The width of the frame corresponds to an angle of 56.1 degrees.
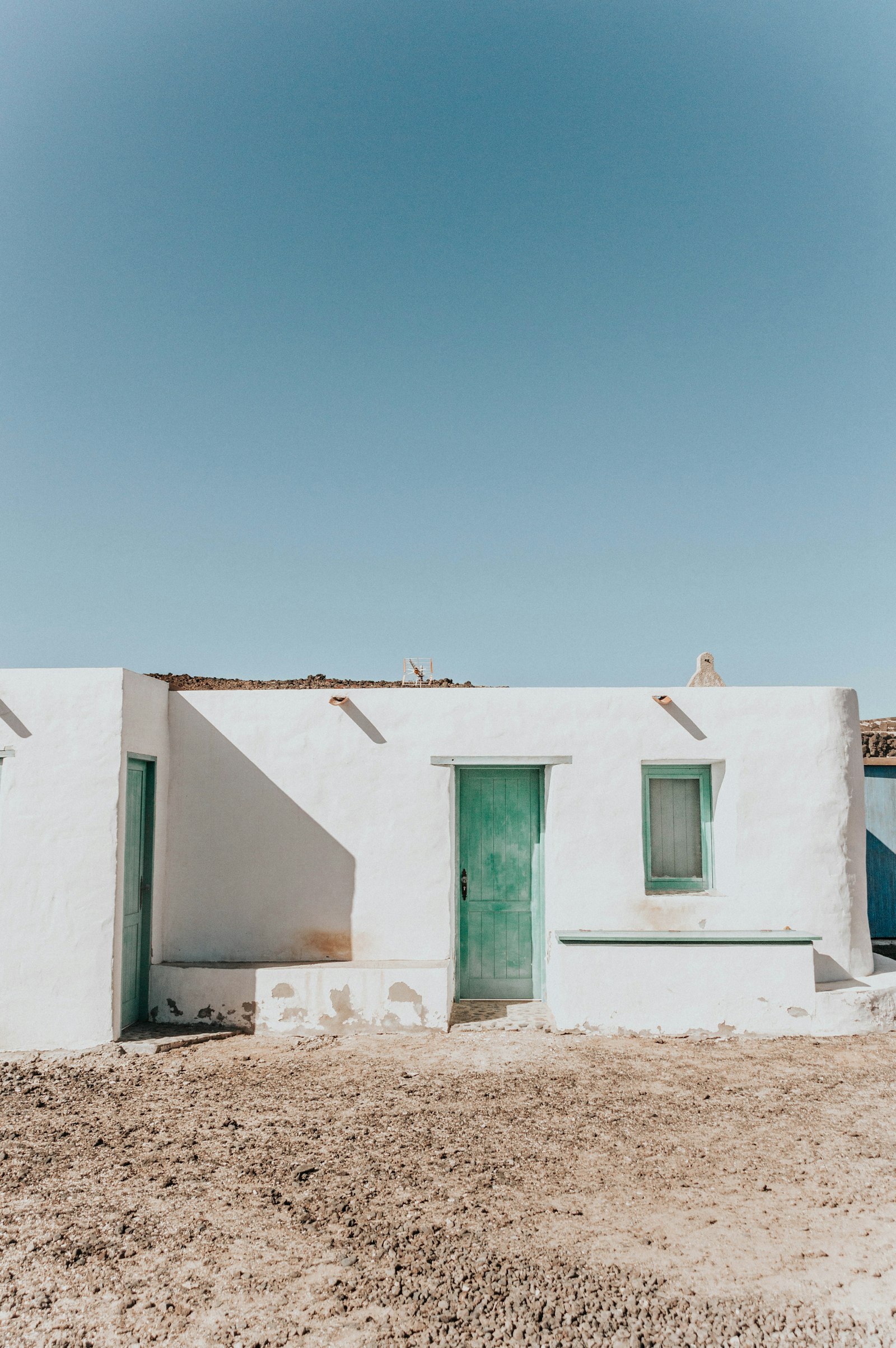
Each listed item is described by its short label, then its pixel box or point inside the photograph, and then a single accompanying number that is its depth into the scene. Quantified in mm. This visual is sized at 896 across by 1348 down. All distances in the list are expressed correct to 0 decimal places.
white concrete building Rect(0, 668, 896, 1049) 7152
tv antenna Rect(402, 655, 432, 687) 18438
